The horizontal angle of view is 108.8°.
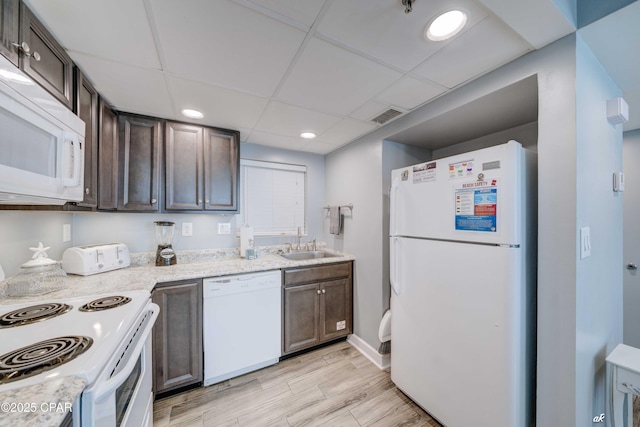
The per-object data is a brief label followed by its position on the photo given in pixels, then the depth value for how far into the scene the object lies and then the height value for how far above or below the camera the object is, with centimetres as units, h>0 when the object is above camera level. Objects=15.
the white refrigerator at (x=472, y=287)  120 -44
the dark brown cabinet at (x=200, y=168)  210 +44
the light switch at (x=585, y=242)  111 -14
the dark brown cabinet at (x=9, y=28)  85 +71
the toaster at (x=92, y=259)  164 -34
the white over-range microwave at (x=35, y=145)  76 +28
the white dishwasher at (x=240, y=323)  186 -94
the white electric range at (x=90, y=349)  66 -46
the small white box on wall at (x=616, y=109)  130 +60
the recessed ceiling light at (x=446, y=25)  100 +87
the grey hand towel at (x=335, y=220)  276 -7
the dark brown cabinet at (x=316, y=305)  220 -93
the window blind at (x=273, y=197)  279 +22
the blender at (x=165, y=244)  206 -28
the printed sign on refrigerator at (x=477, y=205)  125 +5
